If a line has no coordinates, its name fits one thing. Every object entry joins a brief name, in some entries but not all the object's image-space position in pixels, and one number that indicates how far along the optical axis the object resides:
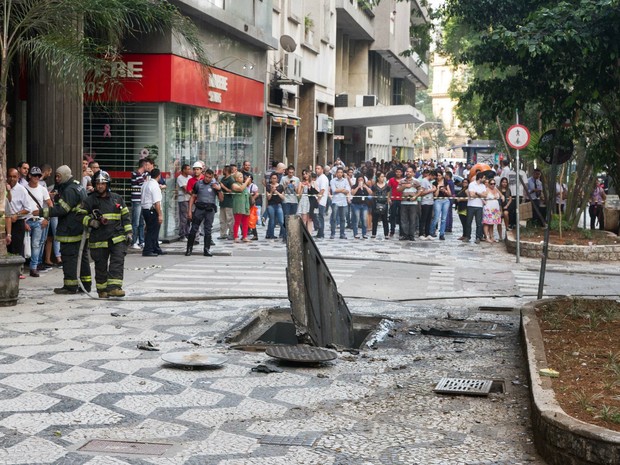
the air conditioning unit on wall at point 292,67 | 33.72
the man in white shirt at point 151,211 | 19.42
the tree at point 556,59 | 11.37
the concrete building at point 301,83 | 33.31
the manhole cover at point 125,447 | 6.66
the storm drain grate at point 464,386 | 8.62
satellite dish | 33.06
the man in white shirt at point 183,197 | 22.80
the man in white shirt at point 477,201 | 25.11
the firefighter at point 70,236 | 14.12
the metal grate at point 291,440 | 6.96
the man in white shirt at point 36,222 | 15.98
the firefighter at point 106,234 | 13.83
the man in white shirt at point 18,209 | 15.68
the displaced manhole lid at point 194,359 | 9.34
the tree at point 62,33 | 13.62
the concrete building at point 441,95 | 144.62
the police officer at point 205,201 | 20.55
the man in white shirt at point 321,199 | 25.70
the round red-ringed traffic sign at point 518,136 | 20.42
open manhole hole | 11.47
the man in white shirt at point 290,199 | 24.84
